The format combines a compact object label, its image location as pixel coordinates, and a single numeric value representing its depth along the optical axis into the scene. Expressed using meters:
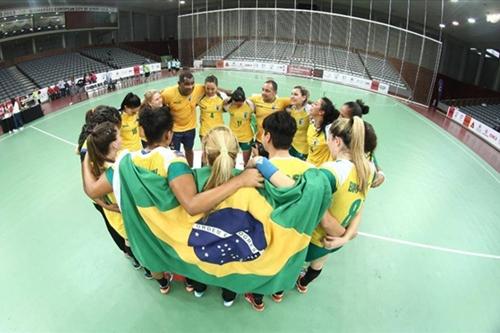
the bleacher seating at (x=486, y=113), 11.20
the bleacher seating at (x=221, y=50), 22.83
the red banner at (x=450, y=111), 12.26
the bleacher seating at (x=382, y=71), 16.84
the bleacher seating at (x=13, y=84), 13.95
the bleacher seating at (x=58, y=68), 16.75
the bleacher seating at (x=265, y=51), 21.32
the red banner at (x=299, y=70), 18.89
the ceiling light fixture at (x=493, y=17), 13.89
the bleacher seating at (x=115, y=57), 21.79
